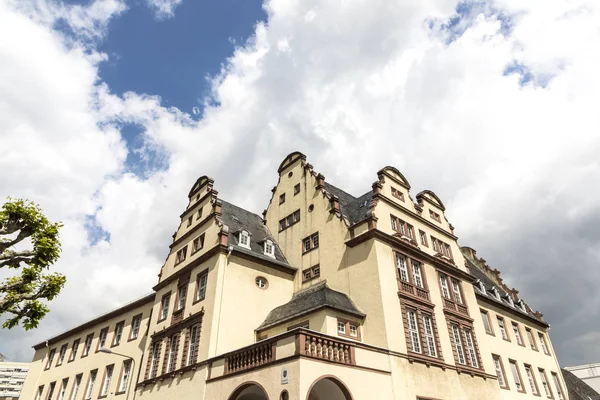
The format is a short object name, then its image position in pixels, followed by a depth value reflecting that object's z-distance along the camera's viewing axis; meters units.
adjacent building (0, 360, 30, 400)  142.00
